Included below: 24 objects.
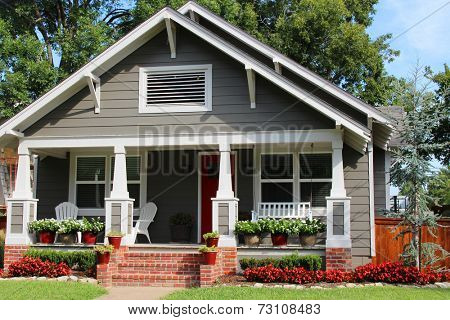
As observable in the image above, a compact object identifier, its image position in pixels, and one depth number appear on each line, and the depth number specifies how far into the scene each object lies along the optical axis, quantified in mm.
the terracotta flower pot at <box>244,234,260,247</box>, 12828
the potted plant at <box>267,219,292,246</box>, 12773
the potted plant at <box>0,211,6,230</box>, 17297
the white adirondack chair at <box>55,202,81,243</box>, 15191
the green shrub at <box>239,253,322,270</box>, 12156
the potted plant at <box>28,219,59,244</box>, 13680
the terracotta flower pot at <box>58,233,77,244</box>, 13688
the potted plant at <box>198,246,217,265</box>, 11672
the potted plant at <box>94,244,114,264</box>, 11996
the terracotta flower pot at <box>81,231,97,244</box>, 13719
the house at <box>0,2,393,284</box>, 12867
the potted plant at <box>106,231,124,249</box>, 12664
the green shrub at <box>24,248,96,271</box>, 12888
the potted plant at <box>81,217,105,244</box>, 13656
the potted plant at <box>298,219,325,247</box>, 12766
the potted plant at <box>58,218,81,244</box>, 13641
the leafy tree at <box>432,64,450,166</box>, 25438
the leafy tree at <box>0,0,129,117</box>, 25391
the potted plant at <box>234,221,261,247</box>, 12750
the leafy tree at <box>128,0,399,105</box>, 26156
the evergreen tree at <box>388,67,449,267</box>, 12164
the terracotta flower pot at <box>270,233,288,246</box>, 12820
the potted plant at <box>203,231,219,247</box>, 12297
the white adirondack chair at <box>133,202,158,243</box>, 14954
